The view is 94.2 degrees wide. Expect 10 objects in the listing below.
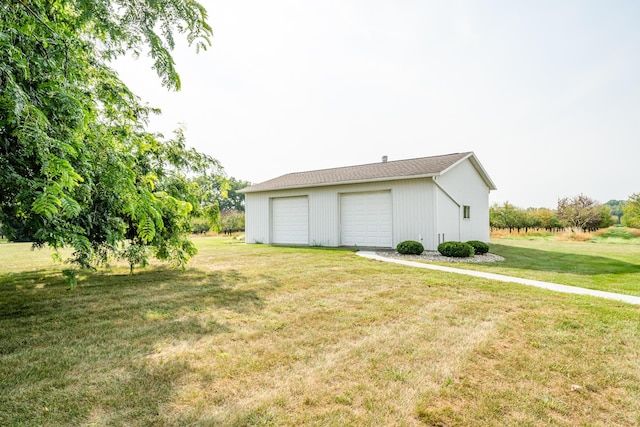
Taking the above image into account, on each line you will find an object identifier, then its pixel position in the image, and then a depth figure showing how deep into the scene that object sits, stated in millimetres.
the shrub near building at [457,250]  10370
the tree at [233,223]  32969
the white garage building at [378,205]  12523
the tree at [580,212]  29688
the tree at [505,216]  30406
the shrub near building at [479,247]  11625
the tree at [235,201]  55116
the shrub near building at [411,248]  11117
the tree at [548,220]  31756
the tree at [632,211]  25594
